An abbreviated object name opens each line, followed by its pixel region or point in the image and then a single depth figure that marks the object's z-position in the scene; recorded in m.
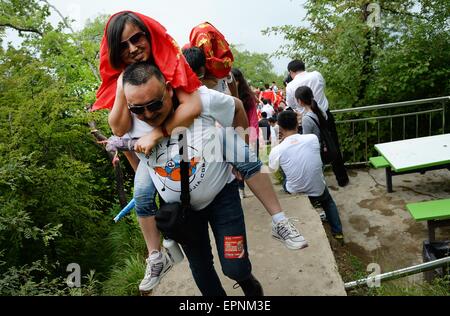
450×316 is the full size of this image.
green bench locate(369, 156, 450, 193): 5.77
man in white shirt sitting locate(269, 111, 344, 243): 4.64
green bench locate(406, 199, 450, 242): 4.23
